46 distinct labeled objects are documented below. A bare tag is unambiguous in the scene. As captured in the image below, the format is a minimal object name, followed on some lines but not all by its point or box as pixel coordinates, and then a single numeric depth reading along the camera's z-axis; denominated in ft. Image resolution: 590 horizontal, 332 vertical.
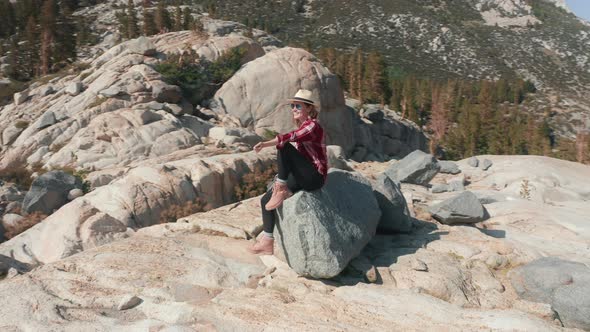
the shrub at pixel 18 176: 55.11
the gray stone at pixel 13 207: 47.91
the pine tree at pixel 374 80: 179.22
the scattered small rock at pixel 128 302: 18.49
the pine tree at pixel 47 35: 120.26
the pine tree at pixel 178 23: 128.93
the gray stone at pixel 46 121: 66.49
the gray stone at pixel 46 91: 82.17
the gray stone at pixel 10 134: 71.20
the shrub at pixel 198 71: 75.72
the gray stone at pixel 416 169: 53.83
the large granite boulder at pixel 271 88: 76.07
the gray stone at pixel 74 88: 74.13
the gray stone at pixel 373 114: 127.86
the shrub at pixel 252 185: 46.14
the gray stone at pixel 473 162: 63.64
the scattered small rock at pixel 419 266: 23.52
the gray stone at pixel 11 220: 44.05
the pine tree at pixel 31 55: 124.77
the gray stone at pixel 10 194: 50.21
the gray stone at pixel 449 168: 60.13
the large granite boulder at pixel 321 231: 21.42
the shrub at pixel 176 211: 39.93
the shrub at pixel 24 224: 42.70
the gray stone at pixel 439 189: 47.69
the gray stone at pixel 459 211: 31.76
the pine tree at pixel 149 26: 128.88
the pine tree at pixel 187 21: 131.90
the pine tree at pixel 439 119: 190.29
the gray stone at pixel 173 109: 65.92
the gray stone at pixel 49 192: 46.51
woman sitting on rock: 22.26
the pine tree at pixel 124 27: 145.67
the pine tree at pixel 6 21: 187.52
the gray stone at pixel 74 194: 47.68
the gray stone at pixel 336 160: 58.23
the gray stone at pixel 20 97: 83.87
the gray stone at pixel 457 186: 48.74
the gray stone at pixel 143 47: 81.41
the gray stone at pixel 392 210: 29.27
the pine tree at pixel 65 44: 127.24
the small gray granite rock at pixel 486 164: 61.73
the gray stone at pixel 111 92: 67.36
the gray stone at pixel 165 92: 68.74
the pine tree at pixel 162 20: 131.76
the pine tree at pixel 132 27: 138.41
